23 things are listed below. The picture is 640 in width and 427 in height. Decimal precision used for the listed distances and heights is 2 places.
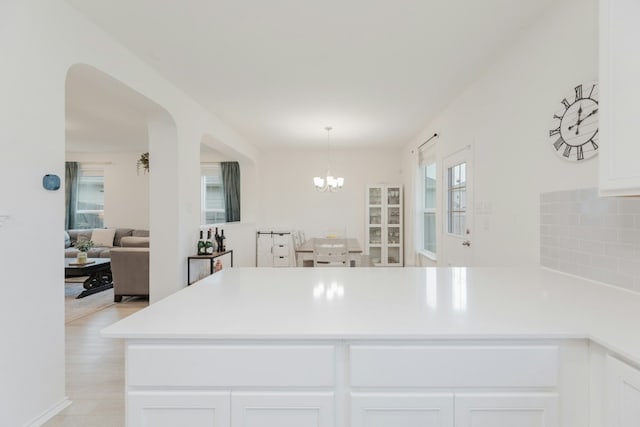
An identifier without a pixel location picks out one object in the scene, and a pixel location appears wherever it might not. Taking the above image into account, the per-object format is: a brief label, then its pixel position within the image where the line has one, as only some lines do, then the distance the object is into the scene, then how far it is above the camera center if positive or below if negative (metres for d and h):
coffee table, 4.63 -0.79
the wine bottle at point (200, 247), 3.84 -0.35
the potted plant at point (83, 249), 4.78 -0.48
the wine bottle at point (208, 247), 3.85 -0.35
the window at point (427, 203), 5.06 +0.18
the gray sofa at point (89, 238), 6.20 -0.43
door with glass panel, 3.29 +0.06
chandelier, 5.31 +0.54
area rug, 3.95 -1.11
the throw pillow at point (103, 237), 6.74 -0.41
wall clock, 1.73 +0.49
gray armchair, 4.32 -0.70
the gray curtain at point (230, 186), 7.39 +0.65
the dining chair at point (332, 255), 3.88 -0.45
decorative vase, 4.77 -0.57
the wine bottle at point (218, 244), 4.20 -0.35
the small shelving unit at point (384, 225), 6.68 -0.20
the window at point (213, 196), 7.52 +0.44
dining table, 4.15 -0.49
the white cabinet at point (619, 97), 1.09 +0.39
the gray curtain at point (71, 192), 7.27 +0.53
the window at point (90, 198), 7.44 +0.41
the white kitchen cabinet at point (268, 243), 6.62 -0.53
